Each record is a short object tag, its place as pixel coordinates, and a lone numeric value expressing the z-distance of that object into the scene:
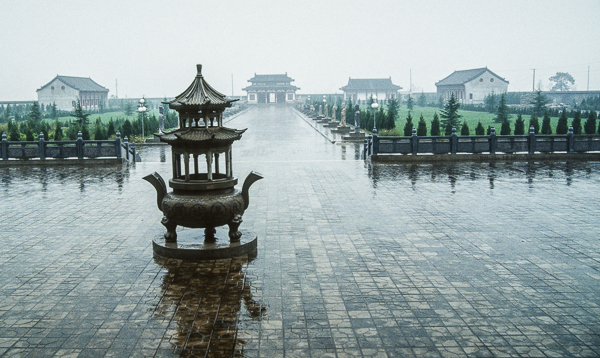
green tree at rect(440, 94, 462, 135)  35.88
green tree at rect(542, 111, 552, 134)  27.98
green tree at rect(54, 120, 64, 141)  27.81
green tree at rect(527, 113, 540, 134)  28.92
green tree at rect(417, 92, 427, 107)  88.79
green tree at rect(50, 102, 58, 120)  59.40
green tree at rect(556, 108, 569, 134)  26.94
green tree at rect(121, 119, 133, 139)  30.69
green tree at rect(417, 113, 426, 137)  28.06
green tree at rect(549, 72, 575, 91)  104.19
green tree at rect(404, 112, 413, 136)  28.79
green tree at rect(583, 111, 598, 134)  26.85
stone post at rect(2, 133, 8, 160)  19.08
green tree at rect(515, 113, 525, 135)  27.36
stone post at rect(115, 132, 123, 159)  19.05
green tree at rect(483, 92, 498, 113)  61.09
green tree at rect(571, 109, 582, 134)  27.56
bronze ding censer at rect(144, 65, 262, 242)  7.98
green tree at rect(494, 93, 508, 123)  42.01
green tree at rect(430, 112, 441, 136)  28.69
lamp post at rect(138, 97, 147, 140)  29.74
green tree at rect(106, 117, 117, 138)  28.96
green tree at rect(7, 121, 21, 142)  25.75
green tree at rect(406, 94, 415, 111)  68.49
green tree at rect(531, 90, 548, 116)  48.34
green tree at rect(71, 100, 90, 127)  37.08
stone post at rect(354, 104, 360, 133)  29.23
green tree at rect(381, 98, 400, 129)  32.00
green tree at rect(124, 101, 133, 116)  62.14
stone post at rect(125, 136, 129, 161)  19.77
